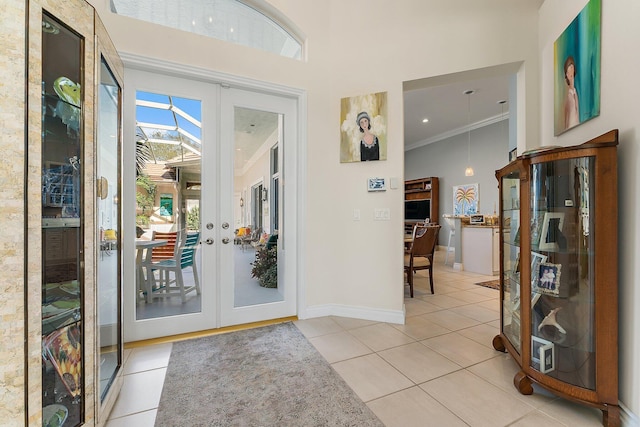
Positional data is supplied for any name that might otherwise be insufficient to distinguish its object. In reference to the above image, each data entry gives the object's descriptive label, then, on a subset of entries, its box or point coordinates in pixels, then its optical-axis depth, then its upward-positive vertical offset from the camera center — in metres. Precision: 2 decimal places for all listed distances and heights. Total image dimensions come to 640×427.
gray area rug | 1.53 -1.15
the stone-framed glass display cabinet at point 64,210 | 0.98 +0.01
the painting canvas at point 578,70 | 1.71 +1.00
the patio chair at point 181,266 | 2.59 -0.51
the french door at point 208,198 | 2.45 +0.15
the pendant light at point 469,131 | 5.45 +2.31
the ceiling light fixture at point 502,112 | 5.86 +2.41
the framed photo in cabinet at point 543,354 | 1.67 -0.87
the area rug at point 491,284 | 4.40 -1.17
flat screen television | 9.10 +0.12
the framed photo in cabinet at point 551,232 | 1.71 -0.12
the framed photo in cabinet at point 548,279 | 1.71 -0.42
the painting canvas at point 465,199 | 7.49 +0.40
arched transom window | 2.46 +1.92
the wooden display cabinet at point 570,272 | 1.46 -0.35
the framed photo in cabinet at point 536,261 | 1.74 -0.31
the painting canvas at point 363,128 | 2.92 +0.94
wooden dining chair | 3.88 -0.53
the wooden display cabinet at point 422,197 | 8.78 +0.55
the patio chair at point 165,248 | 2.56 -0.33
